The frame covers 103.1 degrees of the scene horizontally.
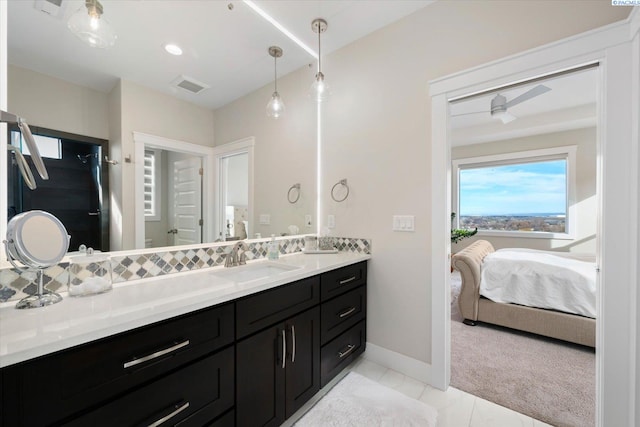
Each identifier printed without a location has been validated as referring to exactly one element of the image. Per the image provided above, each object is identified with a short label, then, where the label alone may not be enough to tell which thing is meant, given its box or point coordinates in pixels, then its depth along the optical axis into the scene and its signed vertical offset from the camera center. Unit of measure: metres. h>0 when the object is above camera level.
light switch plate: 1.92 -0.08
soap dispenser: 1.96 -0.30
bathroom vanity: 0.69 -0.50
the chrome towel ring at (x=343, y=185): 2.28 +0.22
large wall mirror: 1.10 +0.64
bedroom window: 4.27 +0.35
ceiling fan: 2.62 +1.24
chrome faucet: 1.67 -0.30
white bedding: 2.33 -0.69
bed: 2.31 -0.89
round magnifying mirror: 0.89 -0.11
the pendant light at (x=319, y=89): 1.89 +0.91
